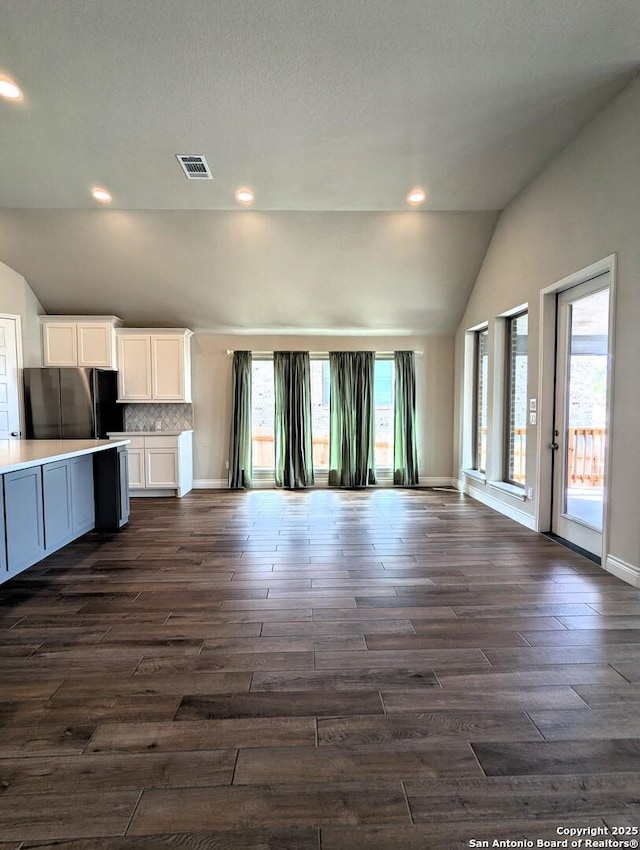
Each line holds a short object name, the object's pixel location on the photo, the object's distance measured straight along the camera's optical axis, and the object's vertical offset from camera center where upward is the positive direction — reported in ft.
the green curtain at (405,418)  21.61 -0.69
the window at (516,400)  15.40 +0.18
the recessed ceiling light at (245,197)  14.05 +7.40
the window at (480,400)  19.29 +0.22
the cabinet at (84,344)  19.16 +2.97
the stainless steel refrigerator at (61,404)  18.30 +0.13
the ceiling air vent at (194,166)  11.96 +7.34
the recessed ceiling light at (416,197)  14.10 +7.38
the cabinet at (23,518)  8.95 -2.57
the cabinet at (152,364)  19.58 +2.06
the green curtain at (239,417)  21.26 -0.58
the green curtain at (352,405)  21.53 +0.01
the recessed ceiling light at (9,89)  9.16 +7.34
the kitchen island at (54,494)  9.00 -2.40
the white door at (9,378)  17.47 +1.29
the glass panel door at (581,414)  11.50 -0.29
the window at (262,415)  22.07 -0.50
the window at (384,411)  22.22 -0.33
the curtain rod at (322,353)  21.71 +2.81
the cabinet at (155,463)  19.30 -2.71
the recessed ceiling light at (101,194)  13.87 +7.41
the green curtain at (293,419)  21.40 -0.71
